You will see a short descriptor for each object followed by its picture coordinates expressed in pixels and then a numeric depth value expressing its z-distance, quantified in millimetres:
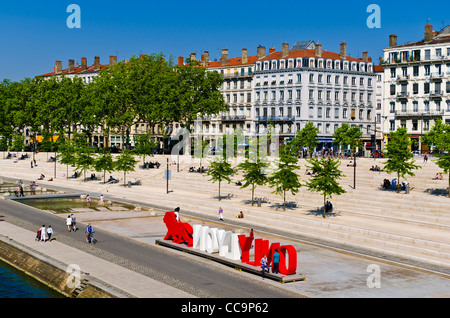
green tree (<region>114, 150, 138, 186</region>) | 70438
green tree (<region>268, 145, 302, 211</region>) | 49031
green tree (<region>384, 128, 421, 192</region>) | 51406
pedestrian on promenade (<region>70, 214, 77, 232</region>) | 40531
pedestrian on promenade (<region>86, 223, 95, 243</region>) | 35531
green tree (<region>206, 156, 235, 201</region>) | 57906
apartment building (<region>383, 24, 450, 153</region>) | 87375
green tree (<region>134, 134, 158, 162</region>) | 81750
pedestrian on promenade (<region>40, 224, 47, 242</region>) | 35406
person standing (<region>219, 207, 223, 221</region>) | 45594
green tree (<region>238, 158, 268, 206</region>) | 53656
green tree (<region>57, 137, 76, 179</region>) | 80500
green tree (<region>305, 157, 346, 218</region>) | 45500
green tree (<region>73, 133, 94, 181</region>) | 76438
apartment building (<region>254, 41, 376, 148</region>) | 105250
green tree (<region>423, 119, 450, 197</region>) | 48781
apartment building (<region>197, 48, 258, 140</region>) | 115312
